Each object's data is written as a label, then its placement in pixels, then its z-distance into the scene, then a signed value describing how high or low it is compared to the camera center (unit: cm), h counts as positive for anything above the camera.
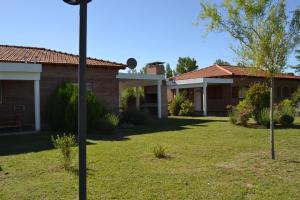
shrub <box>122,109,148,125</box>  2097 -64
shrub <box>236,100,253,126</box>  1839 -43
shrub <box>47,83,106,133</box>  1616 -16
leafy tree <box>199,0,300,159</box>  886 +182
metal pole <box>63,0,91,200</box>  338 +9
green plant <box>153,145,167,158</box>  947 -123
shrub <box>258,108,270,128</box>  1739 -60
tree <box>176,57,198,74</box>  7462 +866
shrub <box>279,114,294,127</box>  1792 -70
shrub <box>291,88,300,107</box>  2990 +56
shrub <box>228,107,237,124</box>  1914 -60
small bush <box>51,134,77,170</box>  817 -95
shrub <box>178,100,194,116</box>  2884 -21
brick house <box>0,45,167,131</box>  1656 +149
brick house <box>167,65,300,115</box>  3020 +170
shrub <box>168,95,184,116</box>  2958 +8
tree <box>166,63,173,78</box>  8178 +819
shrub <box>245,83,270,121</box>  1873 +35
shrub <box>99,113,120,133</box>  1591 -79
